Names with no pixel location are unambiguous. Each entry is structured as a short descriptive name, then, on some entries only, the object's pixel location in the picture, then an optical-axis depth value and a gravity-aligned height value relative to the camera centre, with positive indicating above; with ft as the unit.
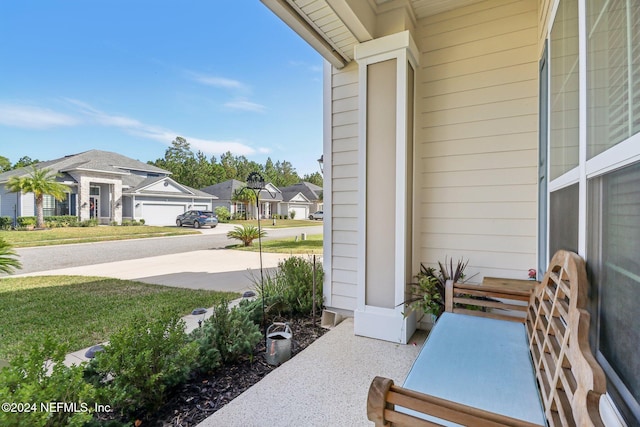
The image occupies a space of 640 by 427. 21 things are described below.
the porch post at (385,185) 9.06 +0.85
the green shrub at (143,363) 5.48 -3.18
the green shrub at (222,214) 77.20 -1.01
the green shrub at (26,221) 45.62 -1.84
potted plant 8.89 -2.49
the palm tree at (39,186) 43.45 +3.72
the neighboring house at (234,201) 82.48 +3.63
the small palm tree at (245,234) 36.59 -3.09
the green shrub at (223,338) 7.45 -3.63
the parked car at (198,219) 62.77 -1.94
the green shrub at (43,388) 3.90 -2.72
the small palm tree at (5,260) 8.51 -1.51
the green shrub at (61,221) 47.61 -1.91
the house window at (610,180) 2.53 +0.36
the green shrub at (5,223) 44.91 -2.14
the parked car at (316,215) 98.10 -1.64
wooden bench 2.79 -2.25
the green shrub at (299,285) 11.85 -3.22
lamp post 12.30 +1.25
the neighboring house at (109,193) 48.37 +3.66
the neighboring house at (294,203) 98.94 +2.62
